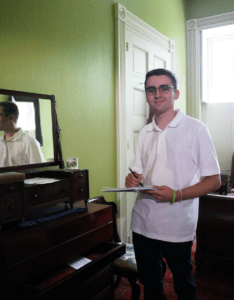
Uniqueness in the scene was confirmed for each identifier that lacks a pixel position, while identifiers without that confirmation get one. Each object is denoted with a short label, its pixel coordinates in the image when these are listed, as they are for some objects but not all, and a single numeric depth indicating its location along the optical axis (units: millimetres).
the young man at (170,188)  1342
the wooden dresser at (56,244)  1292
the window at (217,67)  5066
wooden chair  1965
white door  3137
